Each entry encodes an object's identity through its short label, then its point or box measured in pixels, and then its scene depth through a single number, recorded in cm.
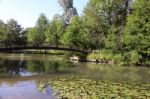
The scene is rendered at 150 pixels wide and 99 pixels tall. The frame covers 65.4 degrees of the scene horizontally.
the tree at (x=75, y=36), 2445
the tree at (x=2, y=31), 3063
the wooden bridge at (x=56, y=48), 1965
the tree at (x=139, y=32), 1828
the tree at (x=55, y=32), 2898
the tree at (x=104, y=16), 2179
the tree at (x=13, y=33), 3246
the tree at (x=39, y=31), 3278
